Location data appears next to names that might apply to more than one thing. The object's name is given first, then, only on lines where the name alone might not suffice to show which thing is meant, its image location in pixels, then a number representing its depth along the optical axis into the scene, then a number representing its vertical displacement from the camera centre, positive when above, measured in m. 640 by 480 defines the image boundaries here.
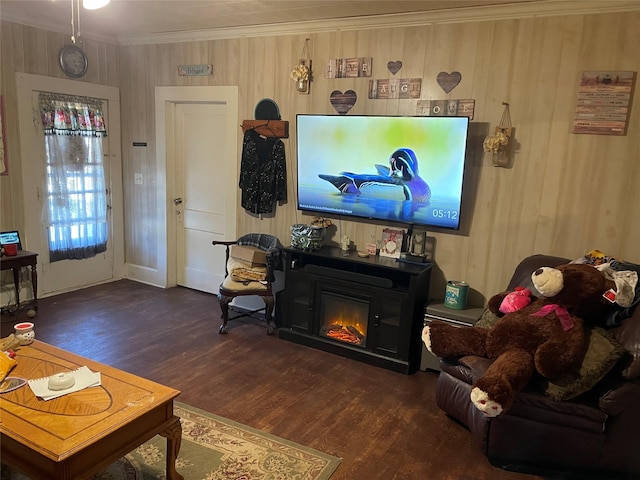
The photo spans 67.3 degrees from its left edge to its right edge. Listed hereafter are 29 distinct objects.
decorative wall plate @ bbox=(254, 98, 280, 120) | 4.23 +0.39
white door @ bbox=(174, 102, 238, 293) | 4.67 -0.39
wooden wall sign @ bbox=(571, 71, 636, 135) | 2.98 +0.43
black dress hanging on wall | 4.24 -0.16
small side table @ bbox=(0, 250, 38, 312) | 3.96 -1.02
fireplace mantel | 3.48 -1.06
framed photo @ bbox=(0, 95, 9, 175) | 4.14 -0.05
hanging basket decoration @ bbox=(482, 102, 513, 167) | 3.26 +0.16
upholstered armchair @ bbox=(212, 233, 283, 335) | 3.95 -1.05
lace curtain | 4.55 -0.31
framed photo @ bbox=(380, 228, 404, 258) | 3.77 -0.63
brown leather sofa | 2.27 -1.27
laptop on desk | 4.08 -0.82
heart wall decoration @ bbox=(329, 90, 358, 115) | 3.86 +0.47
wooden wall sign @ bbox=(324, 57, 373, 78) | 3.77 +0.72
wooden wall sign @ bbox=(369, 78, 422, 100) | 3.60 +0.55
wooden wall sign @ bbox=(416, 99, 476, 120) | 3.43 +0.40
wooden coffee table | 1.67 -1.02
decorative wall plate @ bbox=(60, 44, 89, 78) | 4.54 +0.79
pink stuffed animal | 2.65 -0.73
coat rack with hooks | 4.20 +0.24
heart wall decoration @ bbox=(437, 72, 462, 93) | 3.45 +0.60
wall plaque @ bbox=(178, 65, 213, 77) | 4.55 +0.76
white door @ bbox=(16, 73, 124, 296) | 4.34 -0.43
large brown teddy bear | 2.25 -0.83
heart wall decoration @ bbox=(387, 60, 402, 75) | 3.64 +0.71
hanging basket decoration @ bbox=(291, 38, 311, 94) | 3.97 +0.68
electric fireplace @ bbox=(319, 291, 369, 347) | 3.69 -1.24
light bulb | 2.42 +0.71
